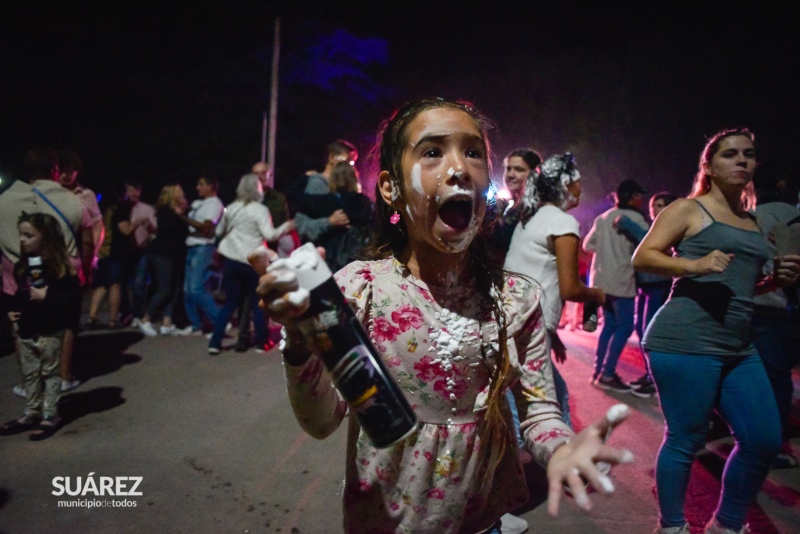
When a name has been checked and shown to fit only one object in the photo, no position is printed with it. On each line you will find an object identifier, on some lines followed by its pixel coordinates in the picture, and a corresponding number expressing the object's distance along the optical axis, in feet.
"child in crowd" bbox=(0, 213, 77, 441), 12.57
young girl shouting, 4.64
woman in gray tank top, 8.16
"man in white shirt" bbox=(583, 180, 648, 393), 17.92
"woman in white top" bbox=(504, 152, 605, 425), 9.78
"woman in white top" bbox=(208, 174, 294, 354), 19.40
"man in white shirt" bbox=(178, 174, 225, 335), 22.75
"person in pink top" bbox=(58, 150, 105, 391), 14.30
